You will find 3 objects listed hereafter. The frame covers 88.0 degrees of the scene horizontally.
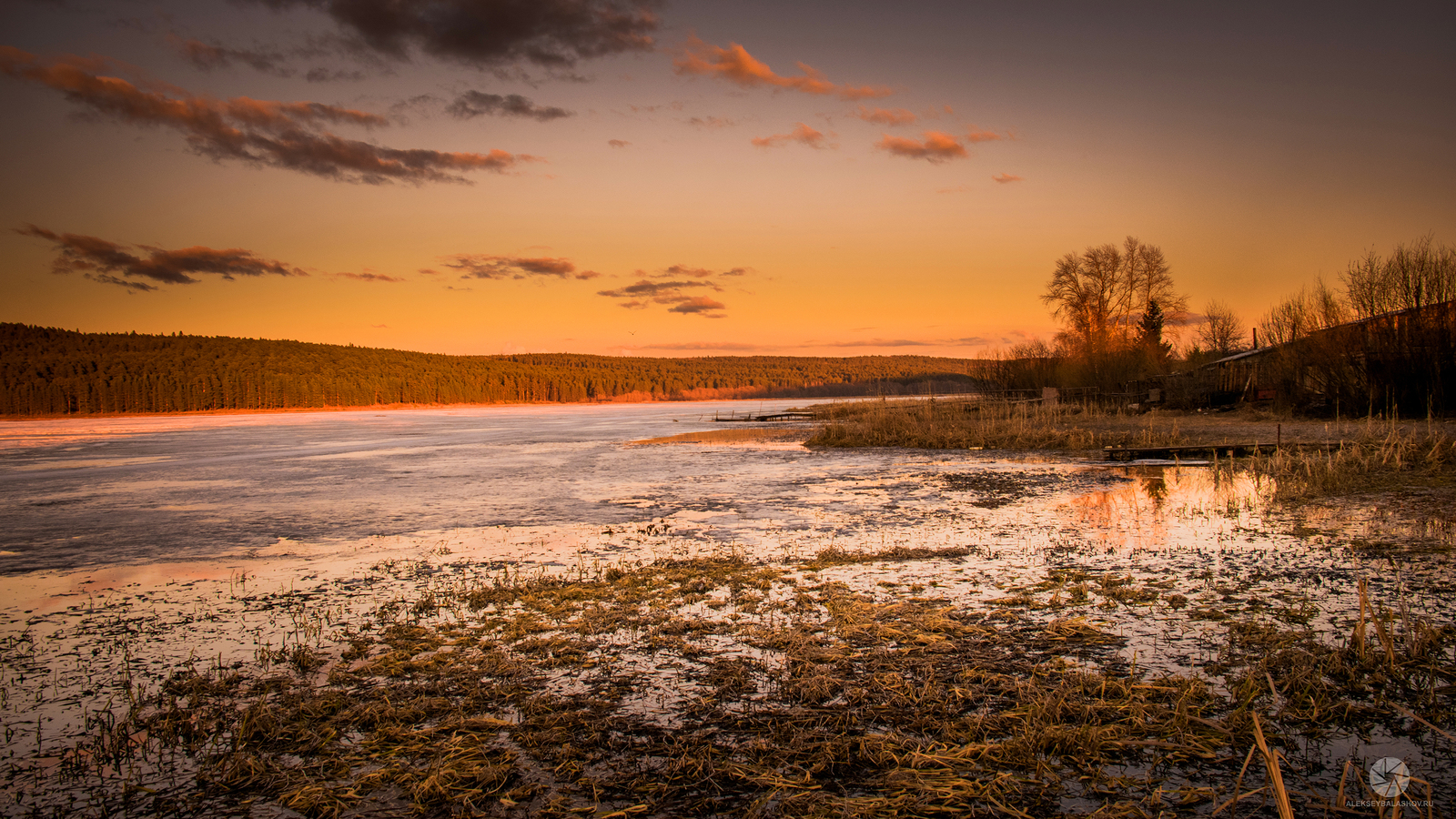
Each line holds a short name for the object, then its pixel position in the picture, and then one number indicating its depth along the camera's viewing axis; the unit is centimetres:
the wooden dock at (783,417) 4481
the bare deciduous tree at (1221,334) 6147
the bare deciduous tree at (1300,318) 2142
